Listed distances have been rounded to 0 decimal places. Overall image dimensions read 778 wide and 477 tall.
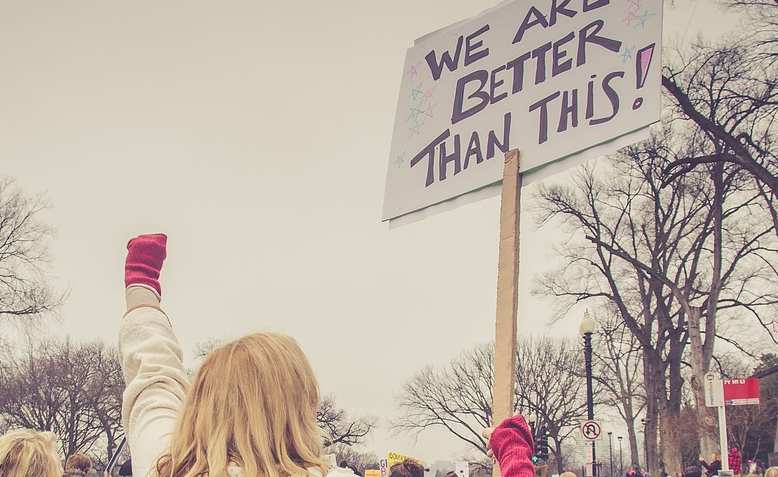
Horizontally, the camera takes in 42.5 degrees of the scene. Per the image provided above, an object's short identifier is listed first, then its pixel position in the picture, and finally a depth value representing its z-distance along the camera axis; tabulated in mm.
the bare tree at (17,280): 30359
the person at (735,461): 18300
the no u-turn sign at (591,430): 23469
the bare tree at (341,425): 66062
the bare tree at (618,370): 33000
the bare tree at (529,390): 51625
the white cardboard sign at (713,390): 12047
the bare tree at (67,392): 50250
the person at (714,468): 15772
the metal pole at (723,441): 11531
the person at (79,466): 8867
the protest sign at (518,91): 4008
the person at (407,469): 8133
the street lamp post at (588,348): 24938
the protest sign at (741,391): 12552
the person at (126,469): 6965
